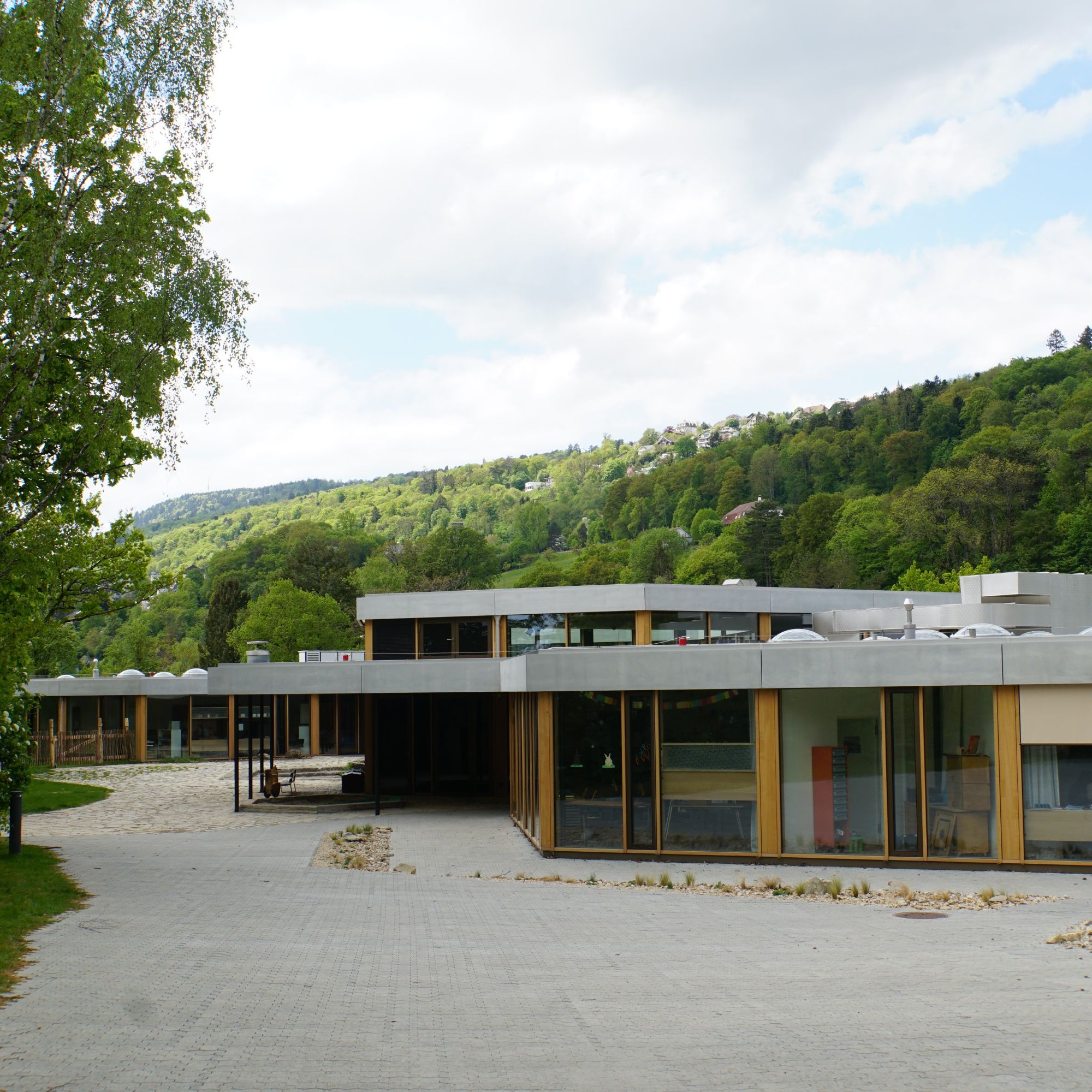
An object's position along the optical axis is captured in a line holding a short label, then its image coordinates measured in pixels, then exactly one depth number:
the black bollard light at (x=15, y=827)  16.20
